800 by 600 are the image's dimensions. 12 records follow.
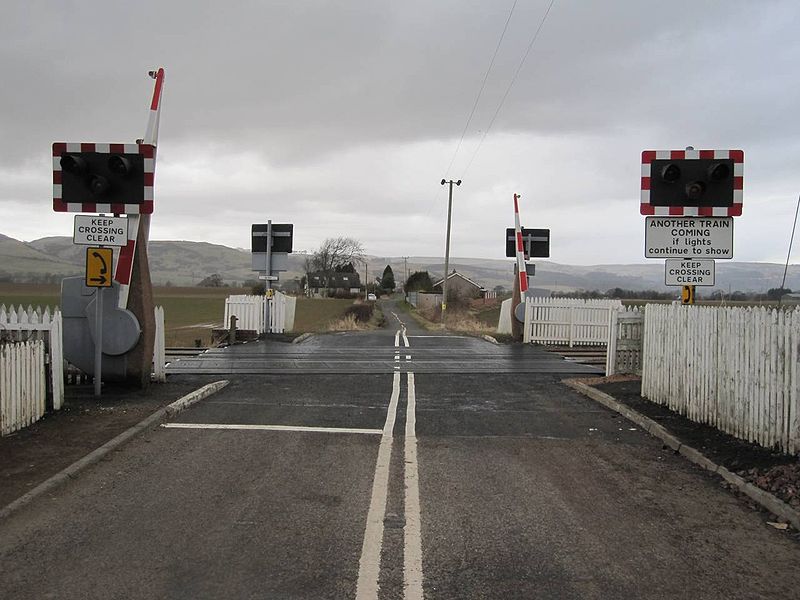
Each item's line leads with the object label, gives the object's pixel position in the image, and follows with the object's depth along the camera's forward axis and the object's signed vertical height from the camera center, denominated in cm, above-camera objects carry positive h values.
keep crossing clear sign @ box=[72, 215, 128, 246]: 1005 +66
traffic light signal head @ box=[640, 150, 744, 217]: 1023 +149
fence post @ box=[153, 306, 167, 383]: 1210 -133
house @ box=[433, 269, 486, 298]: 10401 -66
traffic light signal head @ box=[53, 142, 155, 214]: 1024 +141
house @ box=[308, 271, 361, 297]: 14062 -85
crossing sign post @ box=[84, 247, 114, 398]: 980 +11
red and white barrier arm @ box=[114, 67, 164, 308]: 1068 +41
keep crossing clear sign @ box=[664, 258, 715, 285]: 1041 +22
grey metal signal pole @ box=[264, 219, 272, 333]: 2534 -48
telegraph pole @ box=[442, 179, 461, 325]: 4912 +216
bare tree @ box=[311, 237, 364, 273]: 15388 +529
